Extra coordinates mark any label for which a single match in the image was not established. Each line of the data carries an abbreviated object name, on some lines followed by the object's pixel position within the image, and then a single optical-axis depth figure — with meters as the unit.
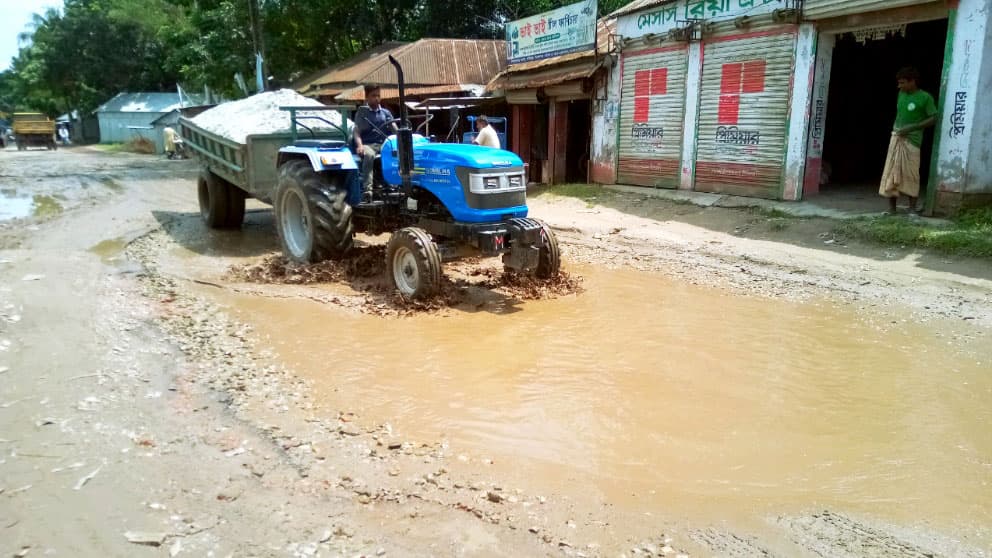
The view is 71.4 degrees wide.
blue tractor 6.30
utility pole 22.09
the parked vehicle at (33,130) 36.59
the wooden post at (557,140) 16.00
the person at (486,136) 8.52
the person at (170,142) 29.55
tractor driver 7.40
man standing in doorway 8.52
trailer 8.55
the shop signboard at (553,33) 14.19
